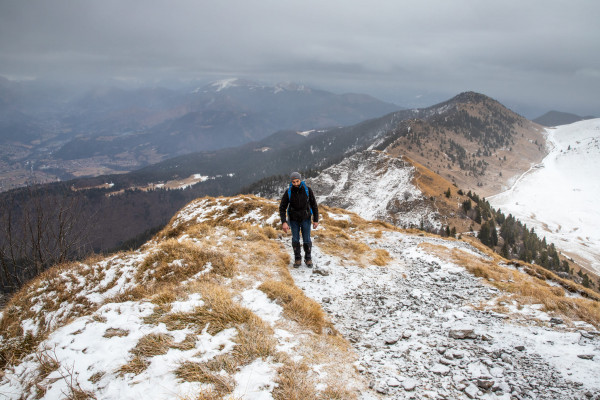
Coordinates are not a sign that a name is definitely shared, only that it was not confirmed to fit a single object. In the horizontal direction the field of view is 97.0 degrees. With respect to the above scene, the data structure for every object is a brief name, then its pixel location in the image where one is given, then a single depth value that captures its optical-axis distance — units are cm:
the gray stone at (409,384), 443
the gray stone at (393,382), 451
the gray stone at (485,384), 440
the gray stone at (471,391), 426
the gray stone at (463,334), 596
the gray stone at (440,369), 486
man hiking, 997
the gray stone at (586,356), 486
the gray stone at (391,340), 601
